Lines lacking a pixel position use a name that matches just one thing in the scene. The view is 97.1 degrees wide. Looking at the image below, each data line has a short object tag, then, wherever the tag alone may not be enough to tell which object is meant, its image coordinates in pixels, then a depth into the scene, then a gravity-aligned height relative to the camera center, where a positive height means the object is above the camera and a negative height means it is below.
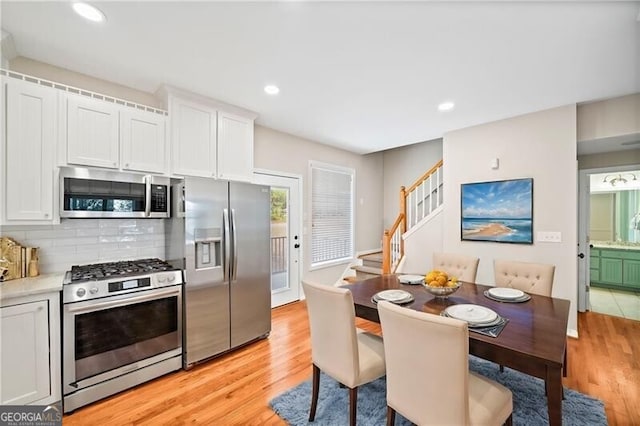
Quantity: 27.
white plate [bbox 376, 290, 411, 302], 2.07 -0.63
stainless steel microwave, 2.24 +0.16
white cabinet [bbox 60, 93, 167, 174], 2.31 +0.68
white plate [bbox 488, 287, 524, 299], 2.13 -0.62
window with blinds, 4.84 -0.02
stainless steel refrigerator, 2.62 -0.47
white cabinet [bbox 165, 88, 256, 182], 2.87 +0.83
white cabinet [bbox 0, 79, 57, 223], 2.05 +0.46
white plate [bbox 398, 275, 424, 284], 2.60 -0.63
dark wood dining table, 1.30 -0.65
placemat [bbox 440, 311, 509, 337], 1.53 -0.65
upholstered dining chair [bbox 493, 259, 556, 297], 2.40 -0.56
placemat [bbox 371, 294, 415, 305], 2.02 -0.64
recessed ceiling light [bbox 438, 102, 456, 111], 3.15 +1.22
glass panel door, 4.22 -0.39
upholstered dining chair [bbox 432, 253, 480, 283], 2.84 -0.54
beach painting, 3.47 +0.03
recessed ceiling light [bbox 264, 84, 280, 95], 2.80 +1.25
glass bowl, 2.05 -0.56
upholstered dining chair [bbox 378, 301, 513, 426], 1.24 -0.78
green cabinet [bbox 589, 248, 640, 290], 5.00 -1.00
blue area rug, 1.93 -1.42
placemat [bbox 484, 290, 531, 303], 2.08 -0.64
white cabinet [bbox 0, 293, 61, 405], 1.80 -0.92
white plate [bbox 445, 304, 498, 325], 1.66 -0.62
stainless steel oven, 2.04 -0.94
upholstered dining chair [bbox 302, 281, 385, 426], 1.70 -0.86
